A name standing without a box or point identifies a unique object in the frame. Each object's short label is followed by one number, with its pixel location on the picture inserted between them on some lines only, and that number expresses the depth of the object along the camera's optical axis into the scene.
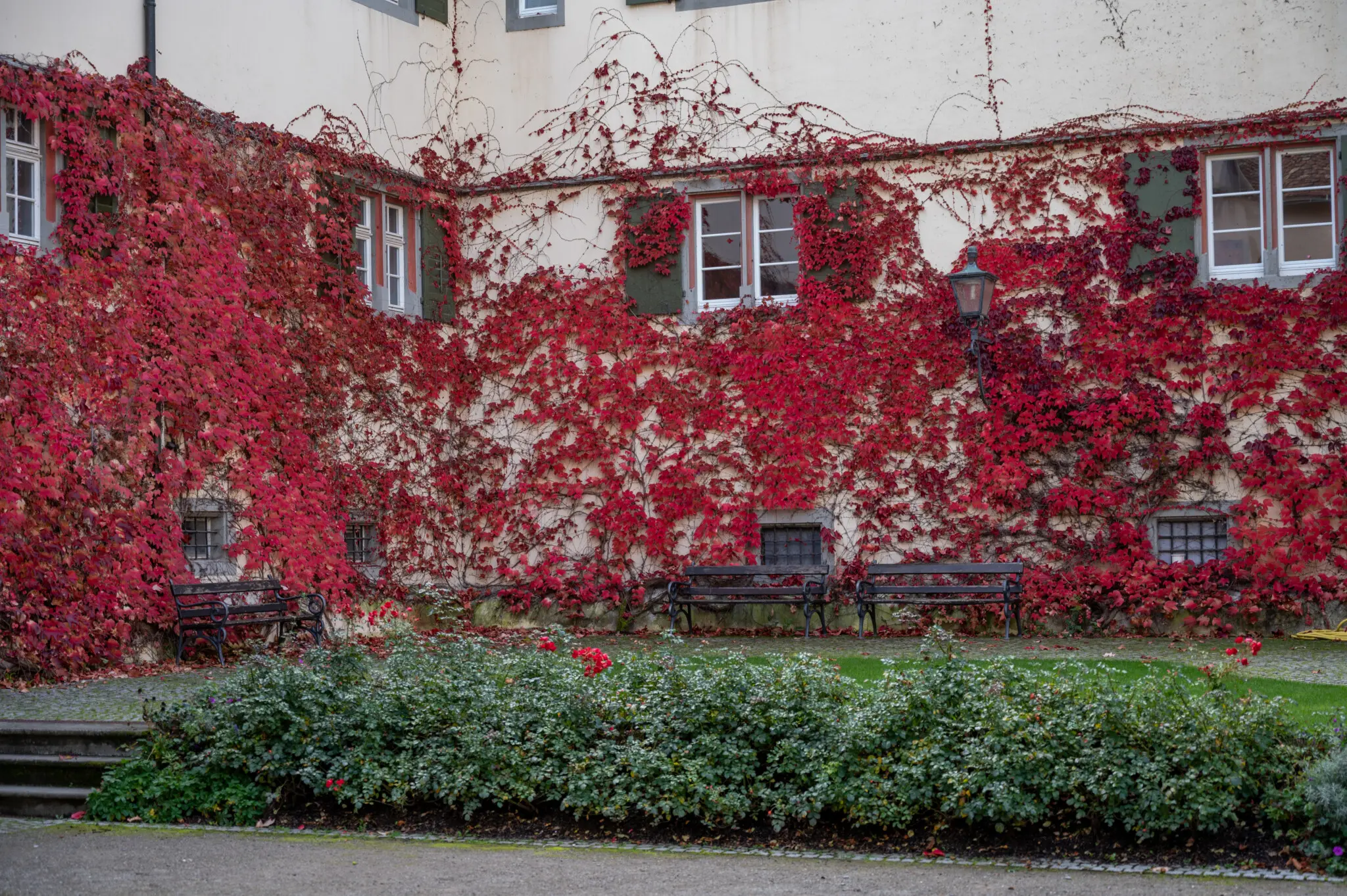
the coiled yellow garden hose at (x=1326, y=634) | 11.72
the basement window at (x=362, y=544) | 13.65
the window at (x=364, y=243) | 13.84
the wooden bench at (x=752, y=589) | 12.98
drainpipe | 11.54
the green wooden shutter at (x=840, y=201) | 13.69
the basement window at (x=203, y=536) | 11.90
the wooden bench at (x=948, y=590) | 12.41
